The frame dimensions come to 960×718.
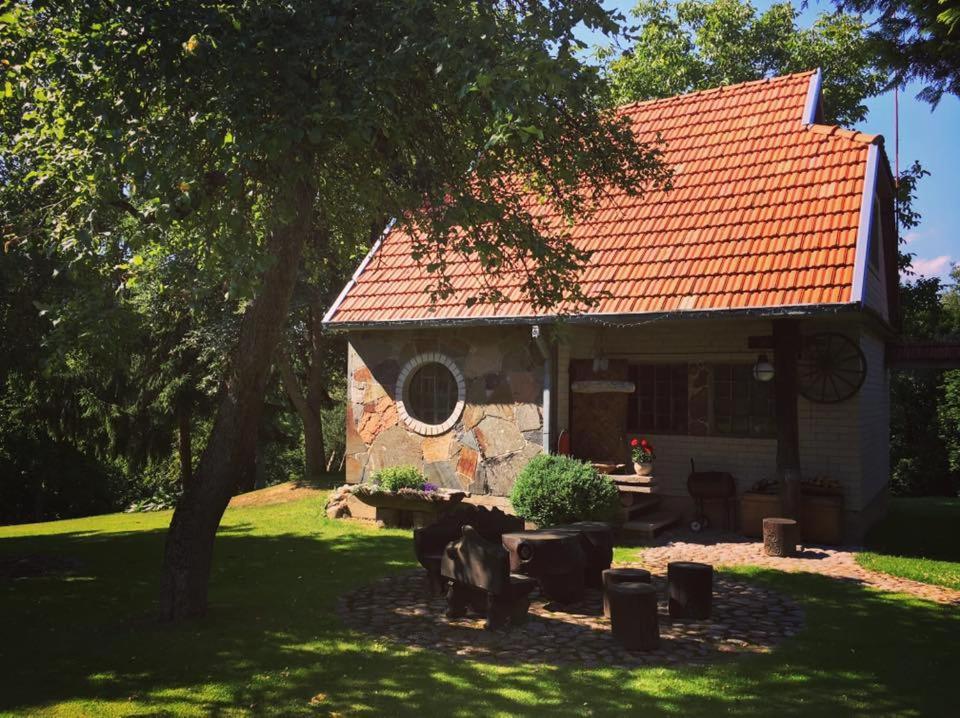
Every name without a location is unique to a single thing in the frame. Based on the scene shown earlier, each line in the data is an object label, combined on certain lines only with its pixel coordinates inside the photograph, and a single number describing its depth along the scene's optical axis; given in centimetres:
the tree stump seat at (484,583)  693
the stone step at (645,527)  1079
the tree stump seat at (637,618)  639
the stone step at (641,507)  1109
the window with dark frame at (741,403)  1153
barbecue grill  1123
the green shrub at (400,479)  1234
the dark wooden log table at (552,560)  741
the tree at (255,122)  597
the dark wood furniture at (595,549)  815
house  1058
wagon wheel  1064
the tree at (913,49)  683
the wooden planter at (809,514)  1050
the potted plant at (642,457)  1150
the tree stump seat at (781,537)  986
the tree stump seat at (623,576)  712
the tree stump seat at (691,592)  725
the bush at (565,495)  1043
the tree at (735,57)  2178
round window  1307
